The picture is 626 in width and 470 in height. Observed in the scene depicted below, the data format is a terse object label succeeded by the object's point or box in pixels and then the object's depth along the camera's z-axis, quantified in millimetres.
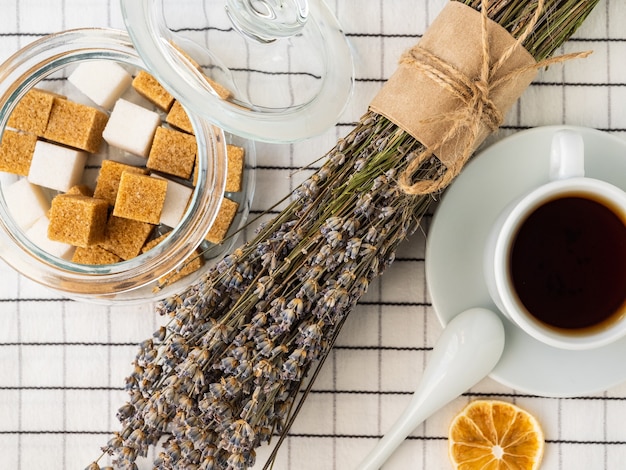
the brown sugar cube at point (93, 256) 871
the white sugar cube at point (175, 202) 865
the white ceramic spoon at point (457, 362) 825
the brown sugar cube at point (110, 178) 860
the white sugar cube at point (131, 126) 871
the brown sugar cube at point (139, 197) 826
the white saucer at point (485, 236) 841
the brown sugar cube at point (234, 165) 886
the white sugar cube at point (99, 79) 883
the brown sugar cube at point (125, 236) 864
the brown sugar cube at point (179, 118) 870
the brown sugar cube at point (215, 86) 807
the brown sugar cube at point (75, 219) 818
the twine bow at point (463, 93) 728
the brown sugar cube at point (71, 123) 868
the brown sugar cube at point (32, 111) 857
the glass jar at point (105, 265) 823
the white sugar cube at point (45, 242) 866
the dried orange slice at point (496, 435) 914
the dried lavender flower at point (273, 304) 738
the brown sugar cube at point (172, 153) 865
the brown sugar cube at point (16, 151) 865
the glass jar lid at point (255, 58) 724
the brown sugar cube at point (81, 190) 869
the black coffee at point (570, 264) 818
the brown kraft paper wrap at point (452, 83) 748
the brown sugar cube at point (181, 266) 867
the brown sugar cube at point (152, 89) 878
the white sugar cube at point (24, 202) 874
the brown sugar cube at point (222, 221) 886
